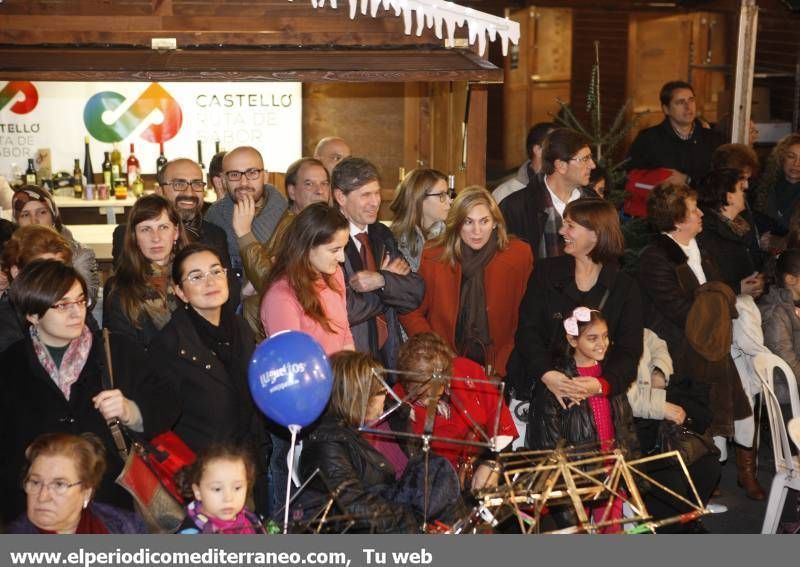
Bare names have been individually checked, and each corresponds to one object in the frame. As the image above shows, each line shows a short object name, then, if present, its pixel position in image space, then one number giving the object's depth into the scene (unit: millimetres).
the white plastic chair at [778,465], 5973
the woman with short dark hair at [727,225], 7430
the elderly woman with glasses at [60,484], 4141
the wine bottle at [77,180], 9258
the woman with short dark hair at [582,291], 6023
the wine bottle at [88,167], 9258
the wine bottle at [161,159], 9295
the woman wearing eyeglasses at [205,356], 5062
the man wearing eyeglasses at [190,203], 6312
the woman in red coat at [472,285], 6355
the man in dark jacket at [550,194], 7125
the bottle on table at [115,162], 9305
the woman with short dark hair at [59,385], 4633
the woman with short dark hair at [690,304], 6531
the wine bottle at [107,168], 9305
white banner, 9180
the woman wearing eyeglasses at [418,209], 6766
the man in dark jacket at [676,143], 9352
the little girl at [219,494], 4273
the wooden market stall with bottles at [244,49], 6961
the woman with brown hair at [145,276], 5566
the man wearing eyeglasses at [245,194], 6832
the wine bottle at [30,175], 9078
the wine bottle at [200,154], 9352
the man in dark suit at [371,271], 6094
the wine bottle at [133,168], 9328
